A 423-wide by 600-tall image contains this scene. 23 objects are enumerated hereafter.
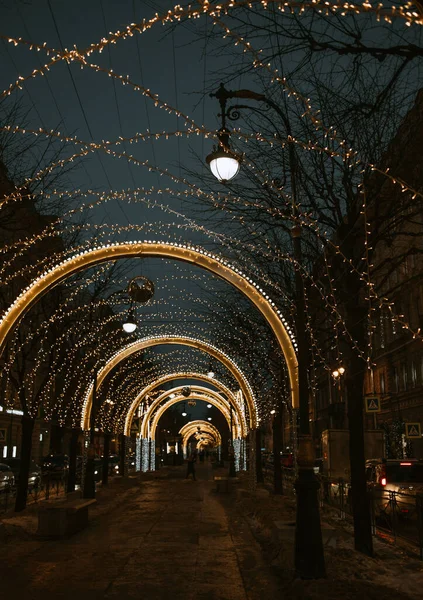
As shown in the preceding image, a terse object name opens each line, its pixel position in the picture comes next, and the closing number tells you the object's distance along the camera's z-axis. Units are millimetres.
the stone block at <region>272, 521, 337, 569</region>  10890
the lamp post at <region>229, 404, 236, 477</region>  40500
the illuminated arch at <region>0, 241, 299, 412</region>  12664
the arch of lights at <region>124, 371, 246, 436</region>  35812
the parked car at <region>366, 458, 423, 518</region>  16297
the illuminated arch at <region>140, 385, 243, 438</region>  43209
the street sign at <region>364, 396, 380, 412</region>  19620
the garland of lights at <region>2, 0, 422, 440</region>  4344
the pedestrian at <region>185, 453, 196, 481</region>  40475
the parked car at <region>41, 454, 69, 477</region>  35344
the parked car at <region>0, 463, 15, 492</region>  25422
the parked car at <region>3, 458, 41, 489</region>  29328
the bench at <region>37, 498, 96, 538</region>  14484
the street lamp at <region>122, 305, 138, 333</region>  20270
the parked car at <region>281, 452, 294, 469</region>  43438
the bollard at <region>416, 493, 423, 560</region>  11668
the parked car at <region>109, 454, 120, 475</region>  48466
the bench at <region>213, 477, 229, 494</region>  29277
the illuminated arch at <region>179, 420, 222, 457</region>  84812
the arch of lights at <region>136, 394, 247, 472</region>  41981
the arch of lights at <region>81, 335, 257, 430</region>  22719
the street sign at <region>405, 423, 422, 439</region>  21859
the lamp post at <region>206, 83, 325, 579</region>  9508
